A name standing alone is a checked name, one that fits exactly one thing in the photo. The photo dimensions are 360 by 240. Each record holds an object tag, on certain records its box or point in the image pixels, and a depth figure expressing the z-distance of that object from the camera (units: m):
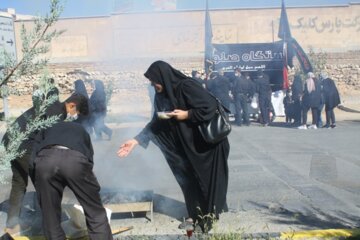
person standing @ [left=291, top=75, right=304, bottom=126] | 13.38
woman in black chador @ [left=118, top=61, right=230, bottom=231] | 4.05
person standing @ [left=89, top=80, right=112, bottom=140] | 8.68
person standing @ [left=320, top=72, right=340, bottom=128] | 12.67
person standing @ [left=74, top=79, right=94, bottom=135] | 8.94
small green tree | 2.61
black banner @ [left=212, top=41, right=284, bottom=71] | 15.73
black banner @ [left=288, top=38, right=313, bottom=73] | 15.31
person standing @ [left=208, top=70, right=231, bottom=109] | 12.82
